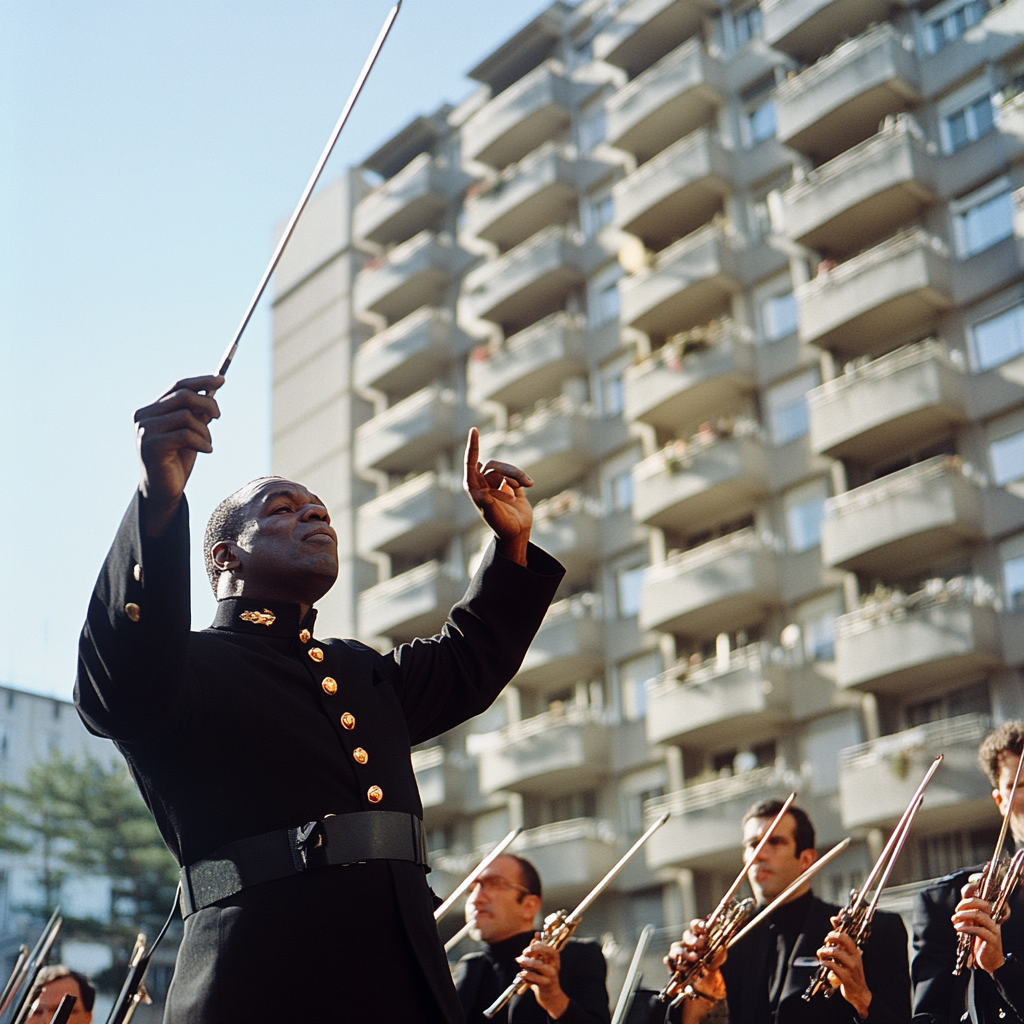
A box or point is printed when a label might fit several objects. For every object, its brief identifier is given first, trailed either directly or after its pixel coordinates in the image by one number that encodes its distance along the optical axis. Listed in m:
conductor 2.70
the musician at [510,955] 7.38
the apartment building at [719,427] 24.08
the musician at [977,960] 5.32
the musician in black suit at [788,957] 6.30
